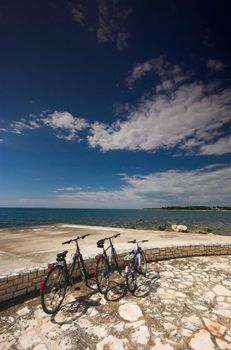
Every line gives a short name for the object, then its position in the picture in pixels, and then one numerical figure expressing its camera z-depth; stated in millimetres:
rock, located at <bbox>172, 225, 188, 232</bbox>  18984
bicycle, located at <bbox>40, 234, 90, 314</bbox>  4309
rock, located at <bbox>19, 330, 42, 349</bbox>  3461
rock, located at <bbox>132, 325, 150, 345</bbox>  3580
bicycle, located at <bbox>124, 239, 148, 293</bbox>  5281
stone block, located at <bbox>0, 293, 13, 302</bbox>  4649
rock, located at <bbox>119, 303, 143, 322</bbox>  4266
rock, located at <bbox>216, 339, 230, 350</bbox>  3421
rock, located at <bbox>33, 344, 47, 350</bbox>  3395
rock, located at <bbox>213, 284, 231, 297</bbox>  5375
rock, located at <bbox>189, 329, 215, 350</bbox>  3453
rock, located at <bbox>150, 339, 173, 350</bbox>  3418
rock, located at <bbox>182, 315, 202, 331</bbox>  3961
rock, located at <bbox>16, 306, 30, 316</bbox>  4351
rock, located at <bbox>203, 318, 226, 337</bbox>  3778
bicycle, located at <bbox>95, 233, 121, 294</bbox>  5237
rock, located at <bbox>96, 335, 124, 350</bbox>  3444
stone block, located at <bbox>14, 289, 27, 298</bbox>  4883
